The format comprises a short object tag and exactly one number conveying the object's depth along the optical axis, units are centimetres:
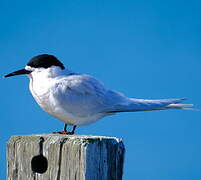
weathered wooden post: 669
